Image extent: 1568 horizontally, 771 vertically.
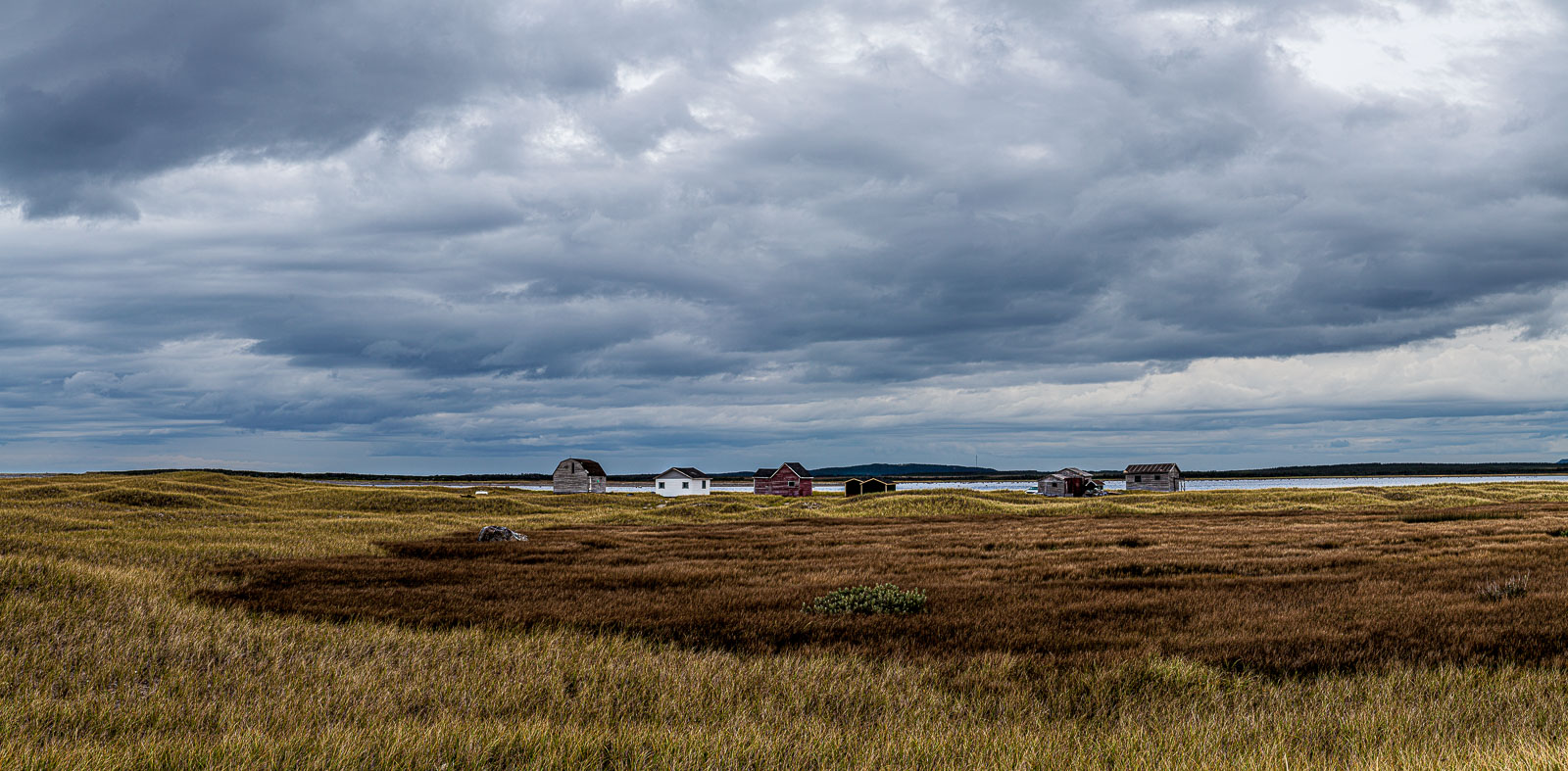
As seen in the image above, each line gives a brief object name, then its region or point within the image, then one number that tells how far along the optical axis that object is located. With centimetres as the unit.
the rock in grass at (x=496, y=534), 3184
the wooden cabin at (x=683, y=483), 12700
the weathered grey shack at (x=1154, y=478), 11962
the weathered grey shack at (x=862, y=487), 12088
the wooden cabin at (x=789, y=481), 12825
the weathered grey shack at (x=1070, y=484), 11631
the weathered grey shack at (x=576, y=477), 12950
